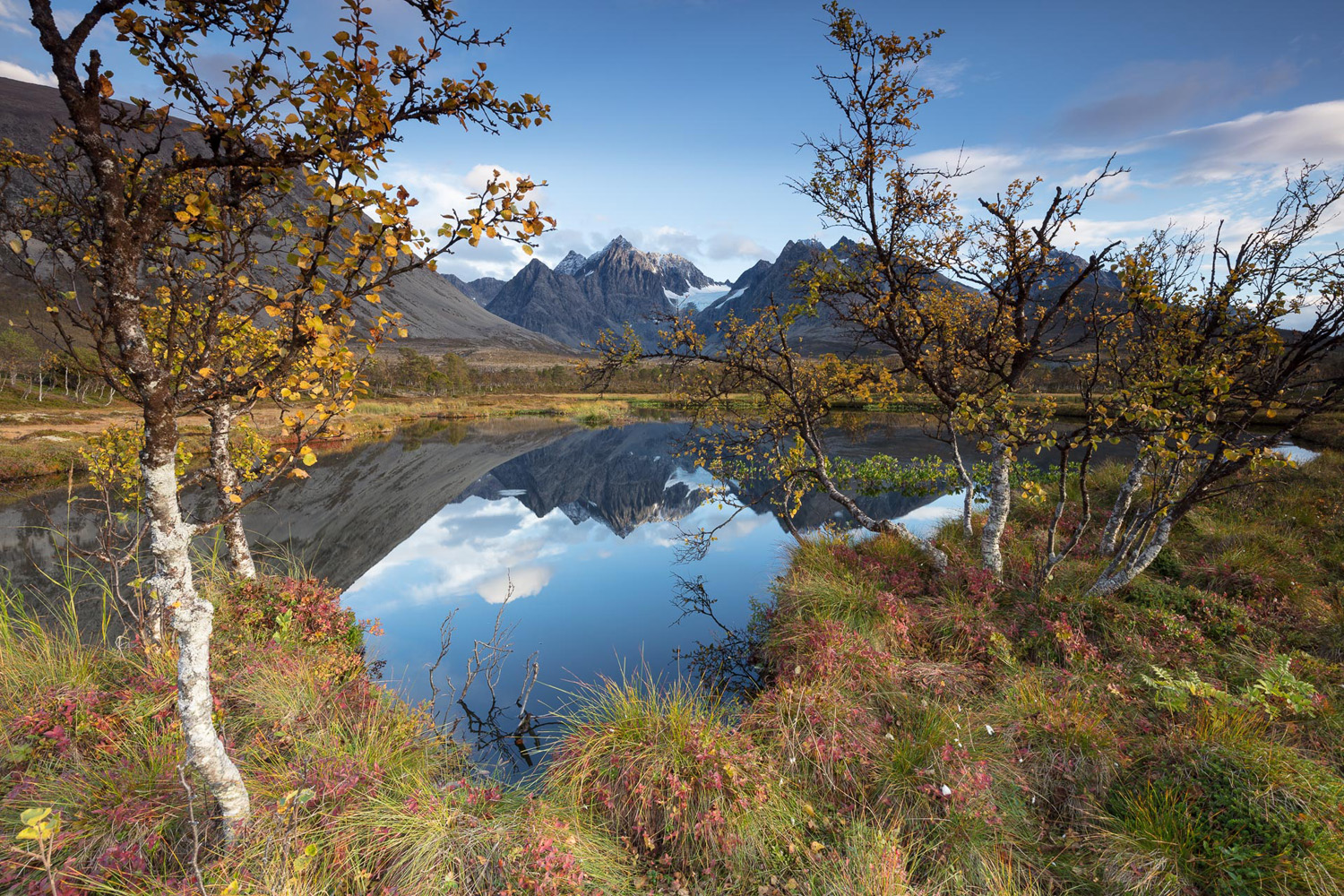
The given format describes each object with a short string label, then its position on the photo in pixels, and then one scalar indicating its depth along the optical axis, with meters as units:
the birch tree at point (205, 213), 3.28
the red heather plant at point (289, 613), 8.65
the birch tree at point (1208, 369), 6.80
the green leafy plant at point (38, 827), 2.31
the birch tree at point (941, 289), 8.88
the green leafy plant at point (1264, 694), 6.29
